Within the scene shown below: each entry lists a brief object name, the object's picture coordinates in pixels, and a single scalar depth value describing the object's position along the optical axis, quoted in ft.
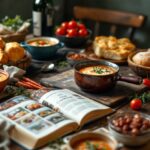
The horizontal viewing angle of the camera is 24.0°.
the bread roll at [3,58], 5.72
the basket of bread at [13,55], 5.78
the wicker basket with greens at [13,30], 7.02
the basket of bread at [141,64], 5.82
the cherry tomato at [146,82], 5.50
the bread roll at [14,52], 5.84
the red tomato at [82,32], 7.45
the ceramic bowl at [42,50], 6.55
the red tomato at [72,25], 7.56
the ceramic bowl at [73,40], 7.32
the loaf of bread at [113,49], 6.51
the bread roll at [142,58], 5.85
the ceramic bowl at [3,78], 5.07
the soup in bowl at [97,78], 5.16
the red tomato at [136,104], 4.88
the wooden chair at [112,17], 9.41
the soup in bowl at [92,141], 3.81
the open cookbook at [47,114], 4.05
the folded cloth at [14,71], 5.61
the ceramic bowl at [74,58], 6.40
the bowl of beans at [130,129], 3.91
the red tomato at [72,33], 7.38
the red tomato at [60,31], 7.48
